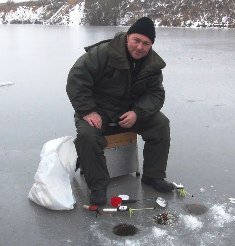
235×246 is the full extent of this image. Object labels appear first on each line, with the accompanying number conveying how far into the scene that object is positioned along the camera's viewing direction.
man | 3.99
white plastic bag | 3.85
